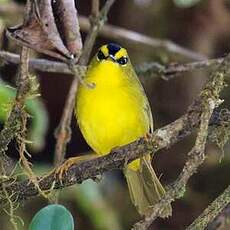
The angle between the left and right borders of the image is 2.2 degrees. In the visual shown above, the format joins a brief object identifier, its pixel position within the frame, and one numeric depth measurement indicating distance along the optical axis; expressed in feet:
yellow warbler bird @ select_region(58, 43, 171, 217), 12.17
